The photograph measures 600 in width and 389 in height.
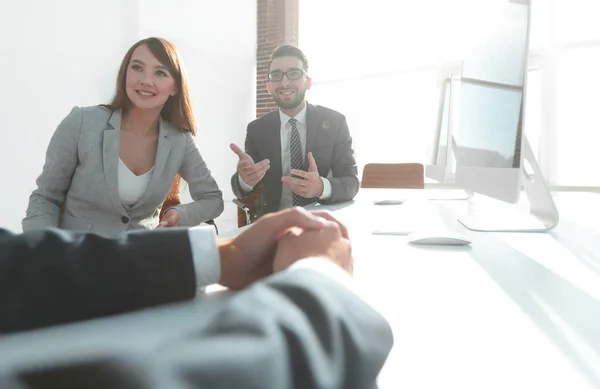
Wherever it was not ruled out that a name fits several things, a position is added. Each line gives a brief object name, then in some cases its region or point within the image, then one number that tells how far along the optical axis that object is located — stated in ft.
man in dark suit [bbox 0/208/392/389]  0.94
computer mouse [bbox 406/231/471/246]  4.22
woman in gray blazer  5.94
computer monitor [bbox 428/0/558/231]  4.44
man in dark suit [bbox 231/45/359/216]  8.56
